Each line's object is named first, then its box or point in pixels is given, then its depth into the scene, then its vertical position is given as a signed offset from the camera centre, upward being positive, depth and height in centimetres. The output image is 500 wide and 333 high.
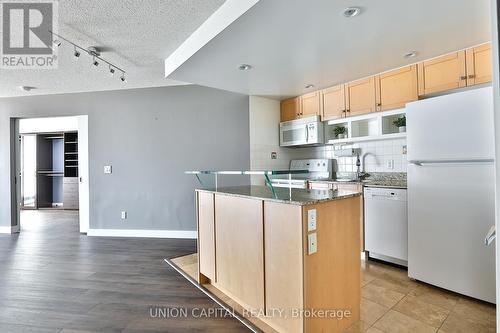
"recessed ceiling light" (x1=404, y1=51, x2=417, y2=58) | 271 +116
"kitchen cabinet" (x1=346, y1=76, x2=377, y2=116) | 339 +92
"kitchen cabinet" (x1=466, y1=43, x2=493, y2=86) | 246 +95
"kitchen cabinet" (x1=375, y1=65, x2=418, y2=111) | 300 +92
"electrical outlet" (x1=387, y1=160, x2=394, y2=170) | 347 +2
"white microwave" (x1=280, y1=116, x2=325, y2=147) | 400 +56
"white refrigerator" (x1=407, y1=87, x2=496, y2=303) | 203 -23
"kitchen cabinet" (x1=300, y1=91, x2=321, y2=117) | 405 +99
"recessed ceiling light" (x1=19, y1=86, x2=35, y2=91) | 434 +141
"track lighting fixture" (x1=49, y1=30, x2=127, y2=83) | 274 +138
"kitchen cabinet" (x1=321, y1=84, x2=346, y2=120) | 373 +94
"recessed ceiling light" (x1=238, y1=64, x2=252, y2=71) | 303 +119
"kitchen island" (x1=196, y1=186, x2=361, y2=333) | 160 -60
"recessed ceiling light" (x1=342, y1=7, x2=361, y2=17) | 195 +116
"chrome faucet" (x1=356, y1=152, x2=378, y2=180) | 373 -3
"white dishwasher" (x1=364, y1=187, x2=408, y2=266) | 275 -63
